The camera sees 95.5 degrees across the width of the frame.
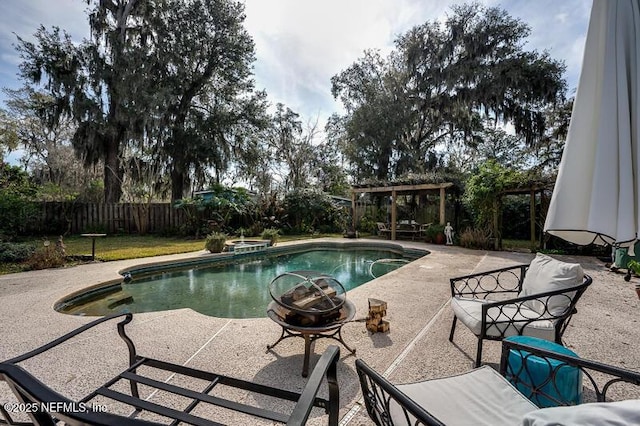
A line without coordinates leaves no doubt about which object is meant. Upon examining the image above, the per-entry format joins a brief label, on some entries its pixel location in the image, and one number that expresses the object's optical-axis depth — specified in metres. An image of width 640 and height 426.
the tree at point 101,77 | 11.15
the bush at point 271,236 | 9.76
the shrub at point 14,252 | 6.14
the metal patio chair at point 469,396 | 1.21
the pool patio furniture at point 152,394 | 0.71
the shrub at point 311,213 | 13.20
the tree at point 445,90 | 12.53
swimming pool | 4.35
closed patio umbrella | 1.38
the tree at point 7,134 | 14.45
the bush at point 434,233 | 10.49
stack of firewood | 2.95
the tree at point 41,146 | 15.63
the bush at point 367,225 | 13.47
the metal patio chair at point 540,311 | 2.15
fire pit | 2.28
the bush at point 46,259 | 5.77
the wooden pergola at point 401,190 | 10.38
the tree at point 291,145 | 20.34
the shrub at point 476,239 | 9.07
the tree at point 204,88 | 13.25
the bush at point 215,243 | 7.91
